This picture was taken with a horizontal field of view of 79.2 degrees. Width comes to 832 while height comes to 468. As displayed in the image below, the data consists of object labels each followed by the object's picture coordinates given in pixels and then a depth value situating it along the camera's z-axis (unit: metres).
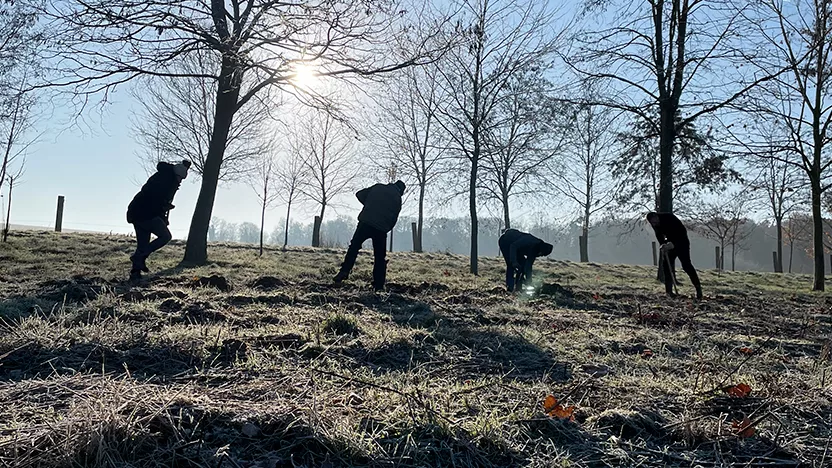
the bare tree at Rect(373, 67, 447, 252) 20.01
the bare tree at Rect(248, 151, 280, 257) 17.75
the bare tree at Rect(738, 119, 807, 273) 14.03
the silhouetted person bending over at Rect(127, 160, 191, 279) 7.25
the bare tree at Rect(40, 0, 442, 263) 7.91
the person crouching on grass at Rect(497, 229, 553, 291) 8.84
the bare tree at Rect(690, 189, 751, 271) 23.48
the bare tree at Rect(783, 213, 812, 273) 31.84
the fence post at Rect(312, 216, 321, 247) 25.91
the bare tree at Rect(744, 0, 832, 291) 14.02
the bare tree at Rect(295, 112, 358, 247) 25.86
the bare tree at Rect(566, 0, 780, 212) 12.99
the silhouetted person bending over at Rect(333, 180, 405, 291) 7.41
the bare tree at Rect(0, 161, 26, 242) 12.88
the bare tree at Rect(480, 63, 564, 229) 14.71
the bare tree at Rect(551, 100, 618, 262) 26.41
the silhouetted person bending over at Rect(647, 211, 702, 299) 9.04
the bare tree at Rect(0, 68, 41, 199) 10.51
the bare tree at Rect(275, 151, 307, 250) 24.00
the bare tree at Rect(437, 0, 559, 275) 14.19
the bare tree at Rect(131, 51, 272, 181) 21.22
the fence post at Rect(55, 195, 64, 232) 20.91
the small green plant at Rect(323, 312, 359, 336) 3.76
